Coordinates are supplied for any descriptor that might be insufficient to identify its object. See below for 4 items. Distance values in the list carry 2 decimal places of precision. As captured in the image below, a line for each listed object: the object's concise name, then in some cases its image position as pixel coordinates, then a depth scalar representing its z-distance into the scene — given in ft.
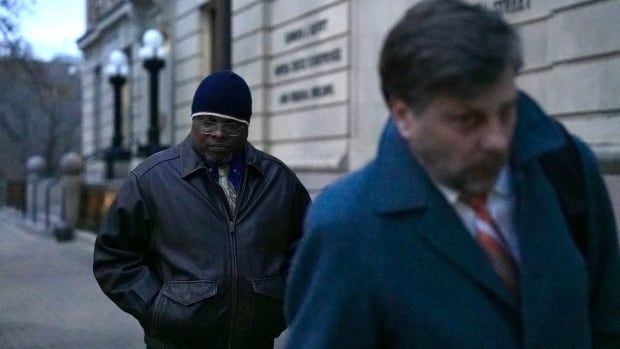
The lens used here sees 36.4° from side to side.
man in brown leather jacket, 11.72
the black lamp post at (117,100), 74.49
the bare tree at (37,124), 188.55
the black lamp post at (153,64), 62.23
